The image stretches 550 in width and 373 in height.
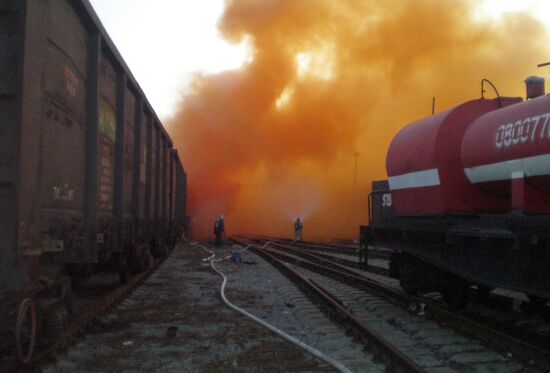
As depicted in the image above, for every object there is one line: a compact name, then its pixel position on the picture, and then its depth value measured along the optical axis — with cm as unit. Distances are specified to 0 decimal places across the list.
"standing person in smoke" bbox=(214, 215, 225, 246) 2730
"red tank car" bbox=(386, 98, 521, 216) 738
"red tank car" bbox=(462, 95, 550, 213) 555
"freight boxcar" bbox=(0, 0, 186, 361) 430
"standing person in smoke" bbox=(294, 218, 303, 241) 3416
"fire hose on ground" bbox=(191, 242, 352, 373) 494
